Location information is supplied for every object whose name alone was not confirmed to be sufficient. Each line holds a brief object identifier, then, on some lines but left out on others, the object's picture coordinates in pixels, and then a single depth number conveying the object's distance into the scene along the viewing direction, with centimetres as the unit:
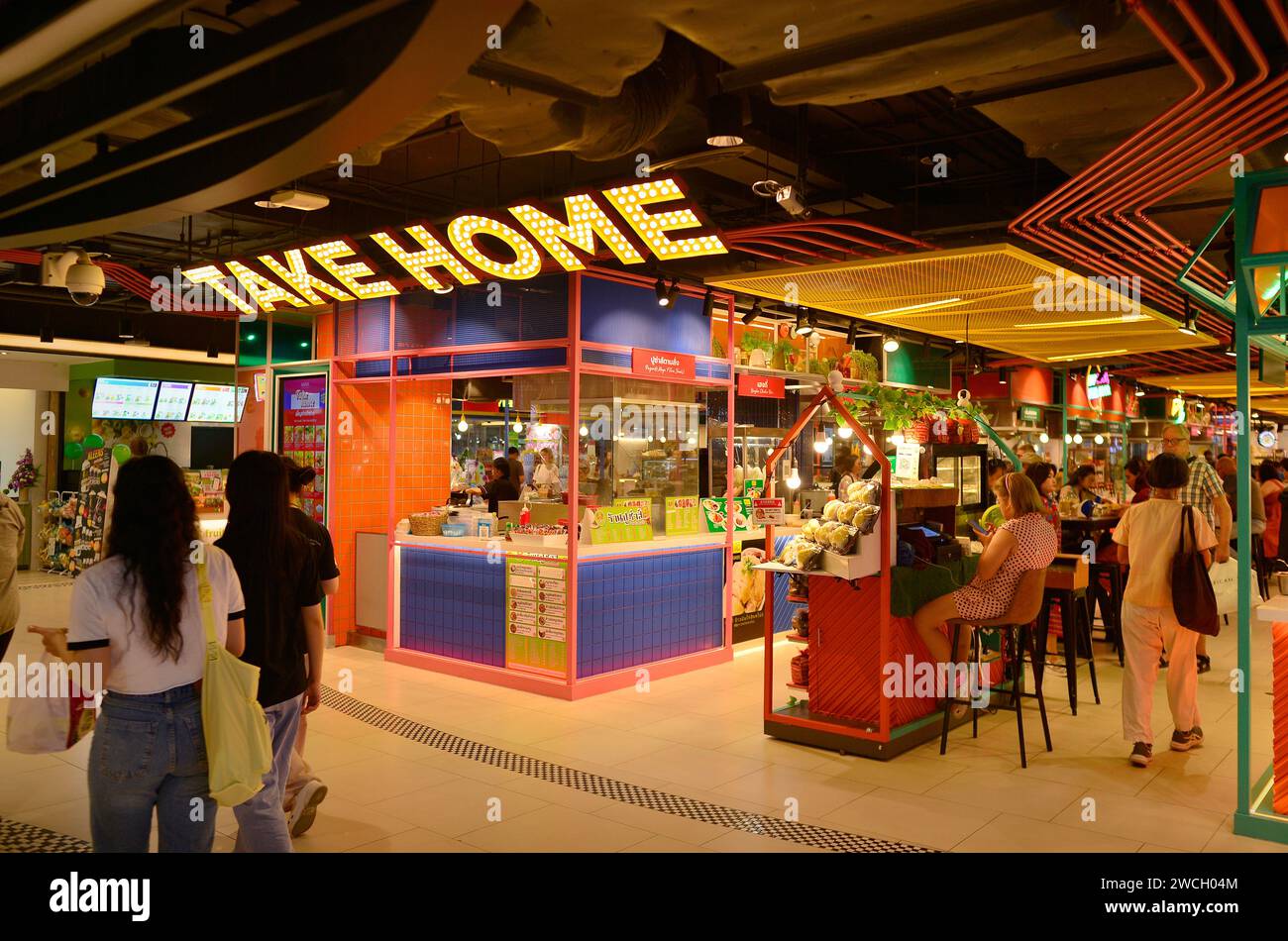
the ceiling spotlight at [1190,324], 957
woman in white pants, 549
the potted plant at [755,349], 1042
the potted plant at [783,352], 1104
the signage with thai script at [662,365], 765
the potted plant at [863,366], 1184
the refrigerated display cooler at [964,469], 693
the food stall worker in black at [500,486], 977
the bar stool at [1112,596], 794
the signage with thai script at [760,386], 1000
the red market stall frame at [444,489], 725
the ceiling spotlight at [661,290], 743
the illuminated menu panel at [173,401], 1524
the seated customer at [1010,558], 547
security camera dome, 834
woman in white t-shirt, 274
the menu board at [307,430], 905
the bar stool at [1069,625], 666
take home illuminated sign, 623
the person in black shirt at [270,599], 332
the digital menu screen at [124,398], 1459
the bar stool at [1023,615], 550
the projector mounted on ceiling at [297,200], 701
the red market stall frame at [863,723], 559
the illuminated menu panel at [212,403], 1570
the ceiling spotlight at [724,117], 632
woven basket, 836
